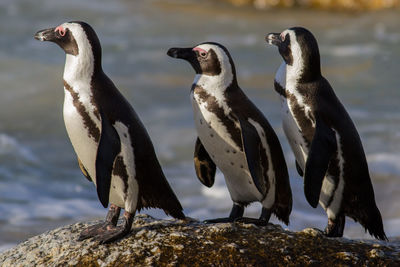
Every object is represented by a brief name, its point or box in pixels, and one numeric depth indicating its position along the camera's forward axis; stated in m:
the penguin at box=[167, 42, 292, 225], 9.64
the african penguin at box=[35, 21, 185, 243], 9.12
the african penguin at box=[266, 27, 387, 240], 9.60
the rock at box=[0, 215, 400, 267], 8.93
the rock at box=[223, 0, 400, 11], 43.31
